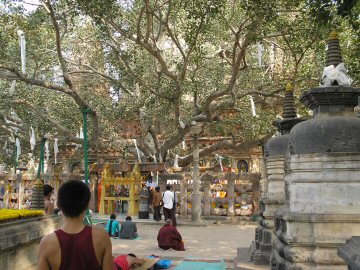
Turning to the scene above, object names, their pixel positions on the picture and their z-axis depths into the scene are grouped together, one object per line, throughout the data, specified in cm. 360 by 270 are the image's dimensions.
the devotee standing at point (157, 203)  1822
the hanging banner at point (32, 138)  1845
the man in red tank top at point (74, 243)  288
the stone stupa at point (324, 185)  546
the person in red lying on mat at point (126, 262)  707
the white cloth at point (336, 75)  602
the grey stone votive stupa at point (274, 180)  813
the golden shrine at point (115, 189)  2003
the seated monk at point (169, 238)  1138
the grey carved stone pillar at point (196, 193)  1778
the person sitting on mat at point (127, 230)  1330
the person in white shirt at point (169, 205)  1555
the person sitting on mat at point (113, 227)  1333
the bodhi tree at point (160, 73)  1359
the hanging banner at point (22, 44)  1267
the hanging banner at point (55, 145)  2021
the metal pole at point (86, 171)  1224
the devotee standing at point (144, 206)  1881
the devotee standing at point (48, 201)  887
